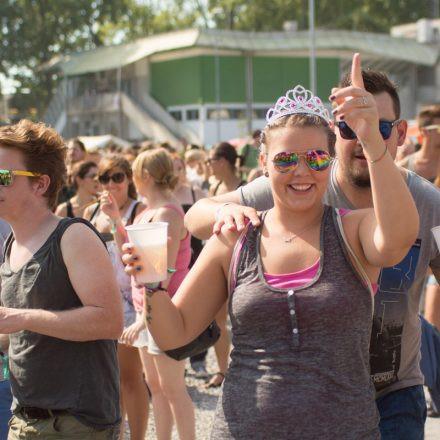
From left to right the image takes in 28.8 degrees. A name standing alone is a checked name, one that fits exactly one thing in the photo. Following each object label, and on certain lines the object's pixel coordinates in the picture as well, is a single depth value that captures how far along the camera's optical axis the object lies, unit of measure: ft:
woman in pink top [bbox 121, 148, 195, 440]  17.56
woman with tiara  8.43
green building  158.30
